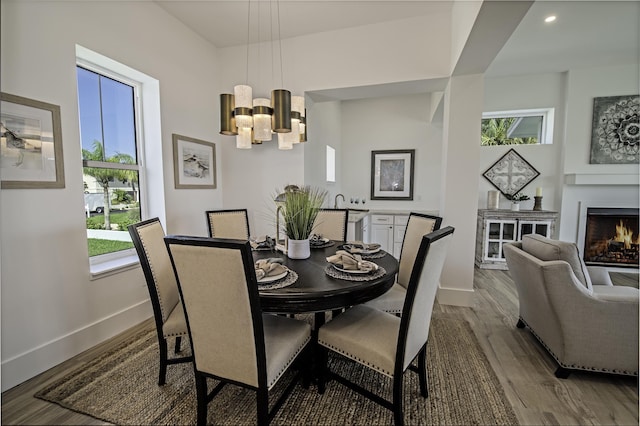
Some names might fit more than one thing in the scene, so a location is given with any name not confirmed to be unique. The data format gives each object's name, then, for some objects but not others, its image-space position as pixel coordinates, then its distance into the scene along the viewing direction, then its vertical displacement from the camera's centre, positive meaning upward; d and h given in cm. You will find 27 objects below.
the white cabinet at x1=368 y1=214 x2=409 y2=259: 479 -62
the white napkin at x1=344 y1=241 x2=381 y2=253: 207 -41
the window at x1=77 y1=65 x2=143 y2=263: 234 +30
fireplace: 409 -63
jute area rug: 151 -120
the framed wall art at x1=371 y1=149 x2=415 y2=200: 528 +37
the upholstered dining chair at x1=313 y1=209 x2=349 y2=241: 278 -30
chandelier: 213 +62
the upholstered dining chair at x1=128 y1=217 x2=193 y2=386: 163 -56
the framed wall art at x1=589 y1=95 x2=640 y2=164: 404 +93
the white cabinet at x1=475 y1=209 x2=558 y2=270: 414 -52
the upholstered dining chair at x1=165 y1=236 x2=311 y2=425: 113 -55
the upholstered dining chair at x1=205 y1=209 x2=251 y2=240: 266 -30
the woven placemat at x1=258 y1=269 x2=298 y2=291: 137 -45
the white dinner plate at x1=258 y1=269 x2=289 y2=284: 139 -43
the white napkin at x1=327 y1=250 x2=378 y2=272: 159 -41
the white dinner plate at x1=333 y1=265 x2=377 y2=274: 155 -43
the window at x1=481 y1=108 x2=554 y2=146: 450 +109
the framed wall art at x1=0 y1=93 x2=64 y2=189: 172 +32
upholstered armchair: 173 -77
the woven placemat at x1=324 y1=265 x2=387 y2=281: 151 -45
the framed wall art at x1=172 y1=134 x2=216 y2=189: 304 +35
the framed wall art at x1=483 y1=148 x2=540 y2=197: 447 +34
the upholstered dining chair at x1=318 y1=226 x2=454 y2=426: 130 -74
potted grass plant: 176 -15
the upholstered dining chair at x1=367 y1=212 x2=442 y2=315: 194 -50
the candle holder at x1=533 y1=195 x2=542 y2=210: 428 -12
